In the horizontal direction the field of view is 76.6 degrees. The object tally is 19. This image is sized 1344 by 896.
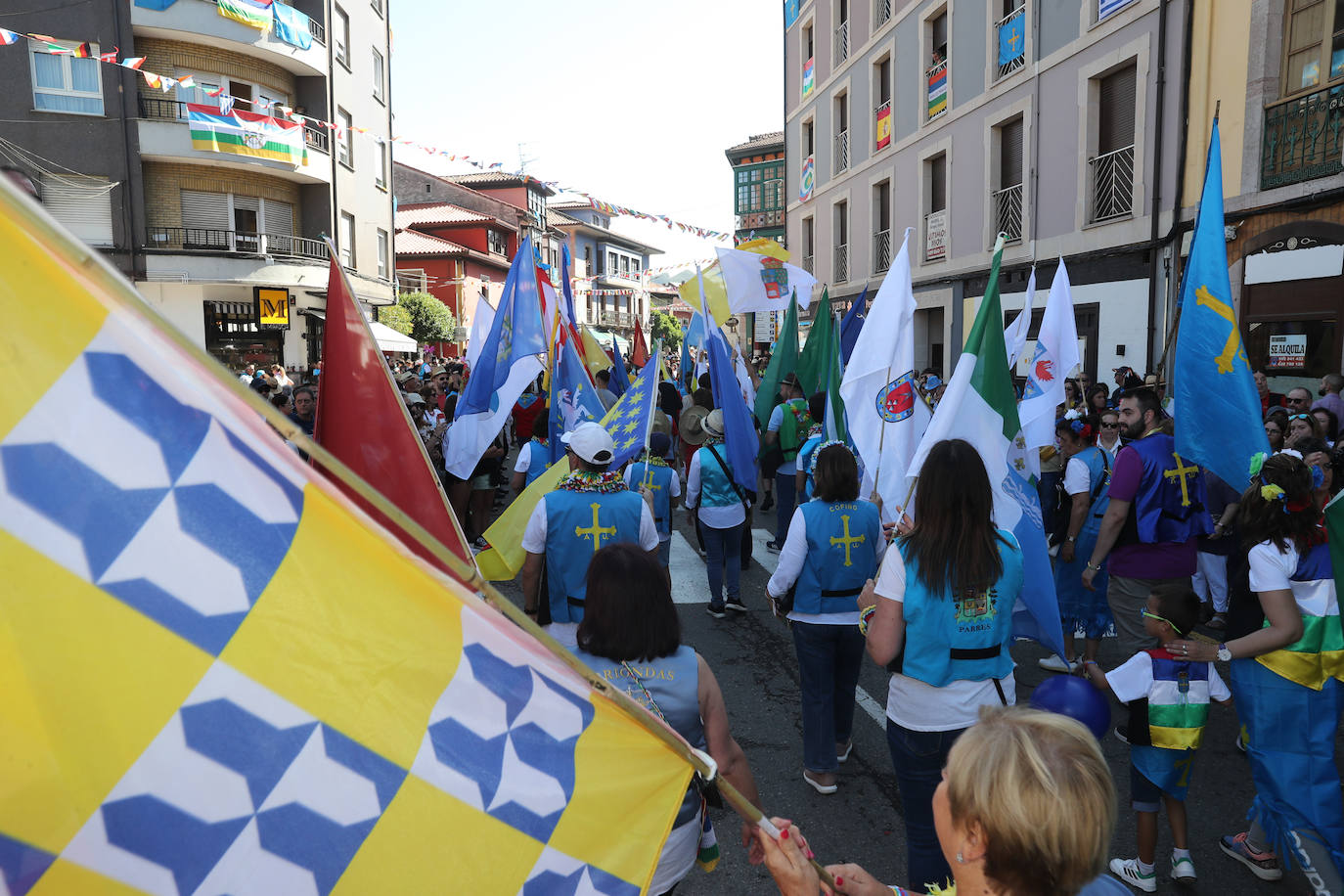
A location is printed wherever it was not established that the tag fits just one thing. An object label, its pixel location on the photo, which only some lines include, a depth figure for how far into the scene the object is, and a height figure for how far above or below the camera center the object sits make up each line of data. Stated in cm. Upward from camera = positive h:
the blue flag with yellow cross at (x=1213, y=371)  400 -11
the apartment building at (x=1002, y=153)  1230 +375
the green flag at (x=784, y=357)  1002 -3
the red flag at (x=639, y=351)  1467 +11
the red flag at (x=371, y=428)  257 -20
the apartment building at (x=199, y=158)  1950 +493
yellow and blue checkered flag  103 -40
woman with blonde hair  140 -77
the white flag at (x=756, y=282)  1042 +91
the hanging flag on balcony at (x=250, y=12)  1933 +811
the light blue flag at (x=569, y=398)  672 -32
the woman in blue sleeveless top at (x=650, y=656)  240 -85
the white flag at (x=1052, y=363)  623 -11
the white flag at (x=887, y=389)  457 -20
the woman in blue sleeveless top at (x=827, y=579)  388 -103
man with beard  451 -92
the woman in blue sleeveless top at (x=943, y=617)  269 -85
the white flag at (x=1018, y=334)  866 +18
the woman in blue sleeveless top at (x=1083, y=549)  545 -131
